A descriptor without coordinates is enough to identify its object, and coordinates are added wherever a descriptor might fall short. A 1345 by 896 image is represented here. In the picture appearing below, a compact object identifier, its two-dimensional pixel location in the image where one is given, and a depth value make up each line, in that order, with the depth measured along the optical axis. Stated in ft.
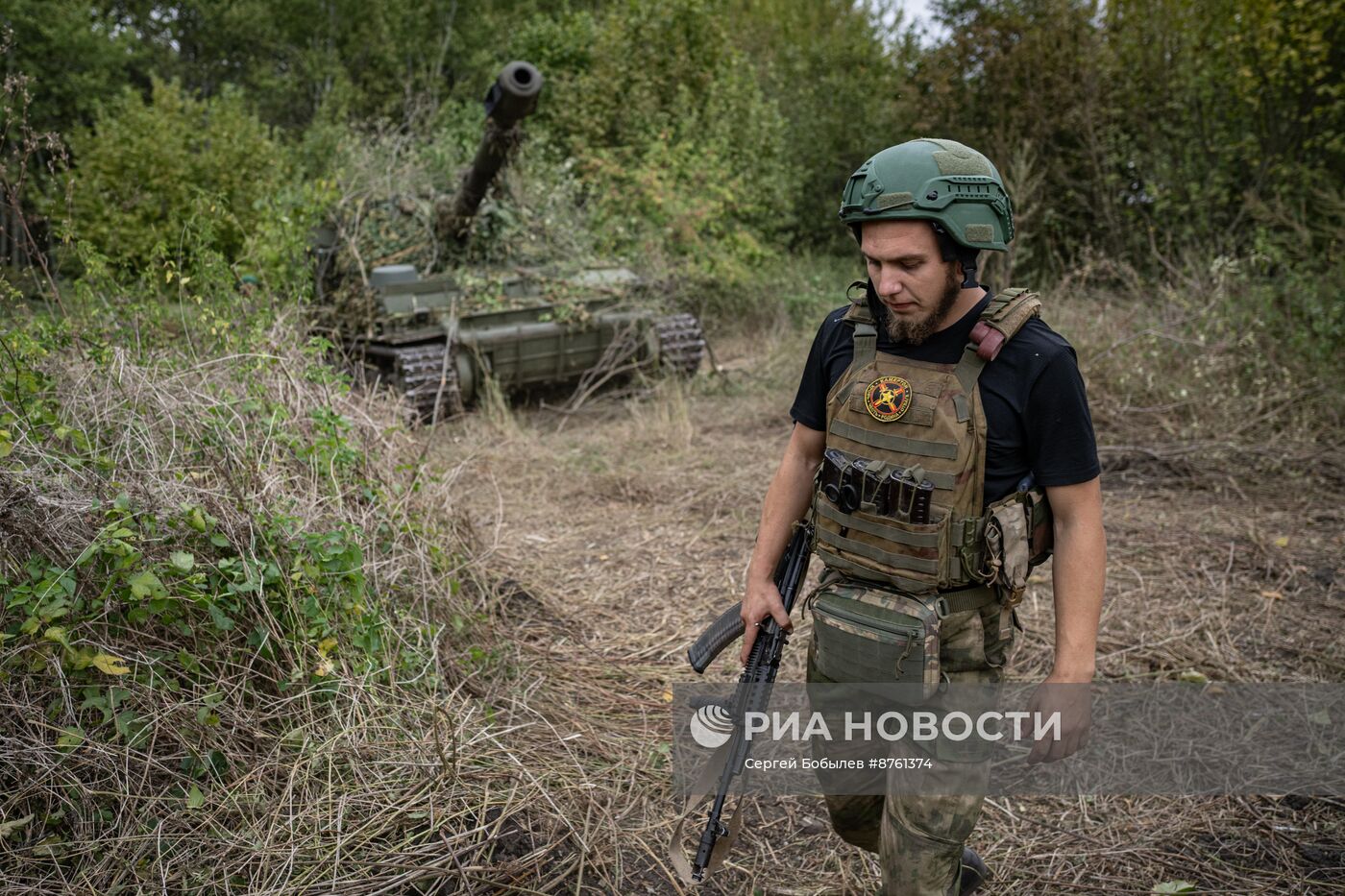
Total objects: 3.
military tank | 25.13
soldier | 6.62
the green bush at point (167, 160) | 31.09
